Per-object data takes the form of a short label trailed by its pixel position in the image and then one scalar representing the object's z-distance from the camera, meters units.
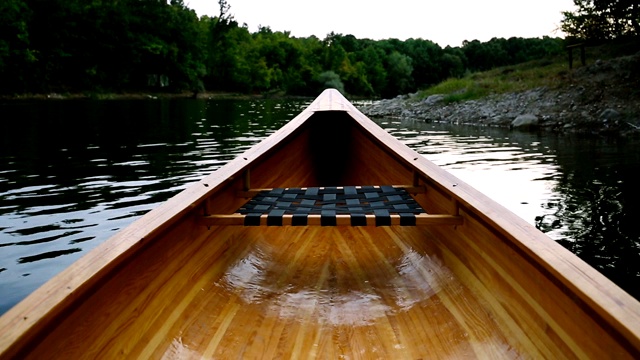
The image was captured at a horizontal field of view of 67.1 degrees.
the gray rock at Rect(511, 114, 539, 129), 12.02
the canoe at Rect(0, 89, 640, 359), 1.27
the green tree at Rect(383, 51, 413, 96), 78.88
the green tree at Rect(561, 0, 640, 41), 17.41
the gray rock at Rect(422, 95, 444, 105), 17.55
